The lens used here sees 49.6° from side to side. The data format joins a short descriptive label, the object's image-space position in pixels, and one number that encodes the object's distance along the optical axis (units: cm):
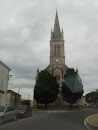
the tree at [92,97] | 6242
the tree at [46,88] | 2844
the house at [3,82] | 2009
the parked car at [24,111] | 1178
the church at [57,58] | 3726
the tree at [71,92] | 2885
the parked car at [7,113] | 822
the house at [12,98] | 2821
